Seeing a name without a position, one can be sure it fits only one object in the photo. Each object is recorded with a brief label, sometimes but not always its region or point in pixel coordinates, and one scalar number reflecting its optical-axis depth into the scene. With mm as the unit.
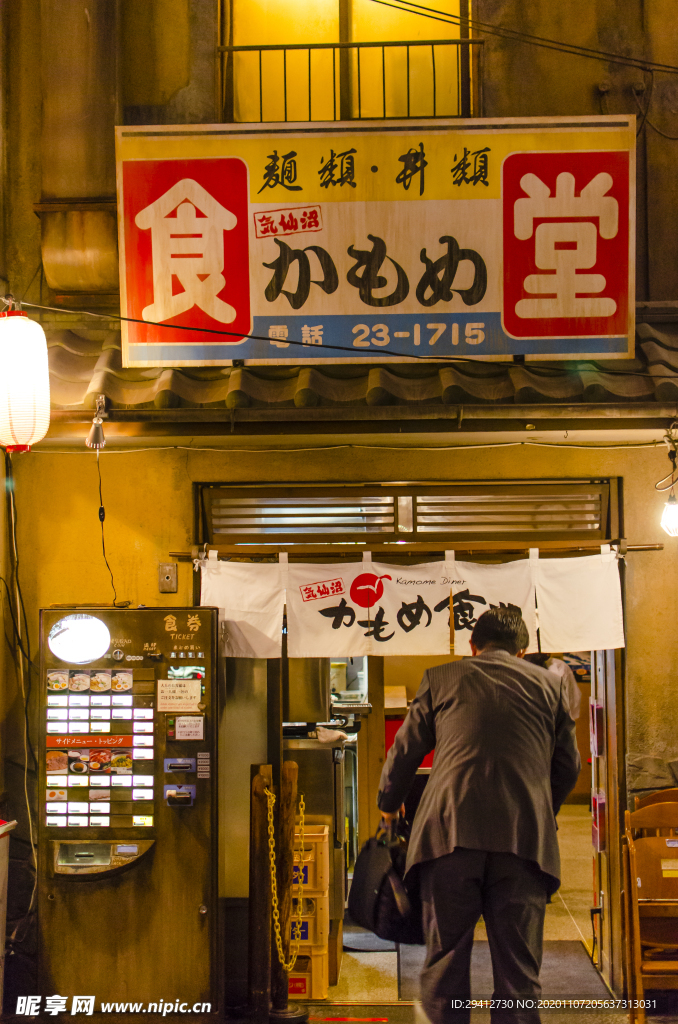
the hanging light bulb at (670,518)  6594
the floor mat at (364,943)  7625
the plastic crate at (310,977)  6746
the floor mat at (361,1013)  6309
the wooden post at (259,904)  6129
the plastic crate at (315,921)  6789
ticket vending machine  6199
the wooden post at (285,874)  6266
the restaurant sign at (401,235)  6863
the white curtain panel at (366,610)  6867
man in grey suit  4230
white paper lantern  5891
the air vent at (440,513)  7449
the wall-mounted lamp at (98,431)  6230
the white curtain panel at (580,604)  6895
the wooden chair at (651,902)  6355
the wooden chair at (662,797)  6992
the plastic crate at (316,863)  6910
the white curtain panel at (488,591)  6867
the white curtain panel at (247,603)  6859
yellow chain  6203
